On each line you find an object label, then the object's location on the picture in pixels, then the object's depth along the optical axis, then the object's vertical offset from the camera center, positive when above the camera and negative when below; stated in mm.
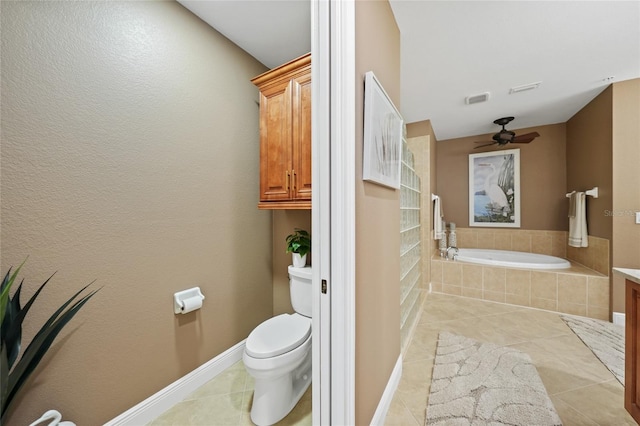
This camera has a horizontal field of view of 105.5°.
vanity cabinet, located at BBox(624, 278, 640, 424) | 1157 -688
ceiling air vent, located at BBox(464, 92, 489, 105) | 2570 +1208
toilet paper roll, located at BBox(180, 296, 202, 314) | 1506 -584
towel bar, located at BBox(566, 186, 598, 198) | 2638 +191
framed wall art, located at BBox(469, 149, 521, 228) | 3709 +328
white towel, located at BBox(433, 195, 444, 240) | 3420 -128
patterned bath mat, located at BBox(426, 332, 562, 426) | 1365 -1155
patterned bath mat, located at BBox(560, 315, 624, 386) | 1802 -1140
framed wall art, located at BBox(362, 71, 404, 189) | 1076 +370
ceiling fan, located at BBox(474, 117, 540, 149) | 3197 +982
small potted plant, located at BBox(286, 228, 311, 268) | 1938 -306
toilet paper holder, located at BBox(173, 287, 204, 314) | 1510 -552
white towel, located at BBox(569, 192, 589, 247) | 2824 -148
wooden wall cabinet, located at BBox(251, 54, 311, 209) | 1682 +549
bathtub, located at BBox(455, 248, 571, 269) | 2941 -675
